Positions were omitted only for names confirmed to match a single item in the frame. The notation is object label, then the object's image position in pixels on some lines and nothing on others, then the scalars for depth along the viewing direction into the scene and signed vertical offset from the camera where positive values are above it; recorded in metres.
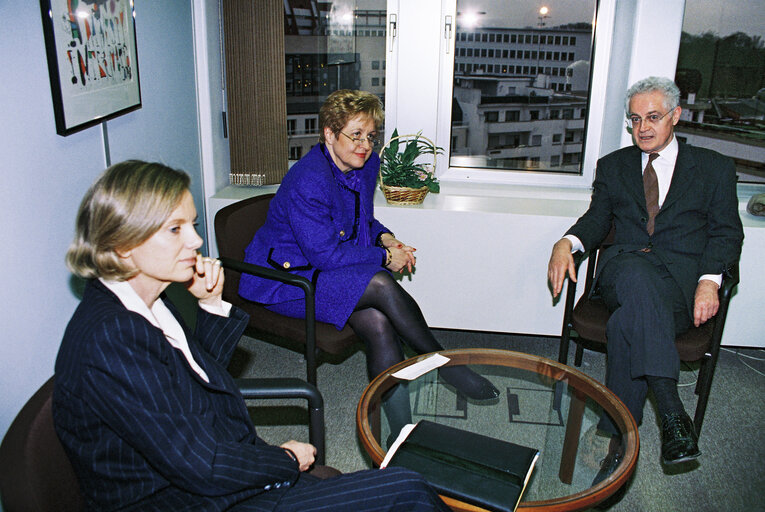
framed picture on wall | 1.67 +0.03
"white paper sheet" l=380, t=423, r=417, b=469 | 1.48 -0.86
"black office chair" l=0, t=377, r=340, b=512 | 0.95 -0.61
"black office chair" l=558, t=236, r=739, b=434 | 2.26 -0.90
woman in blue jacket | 2.30 -0.65
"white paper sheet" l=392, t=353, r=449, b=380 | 1.97 -0.90
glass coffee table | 1.49 -0.93
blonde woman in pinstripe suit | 1.13 -0.60
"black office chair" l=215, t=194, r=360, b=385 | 2.21 -0.77
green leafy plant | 3.03 -0.43
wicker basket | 2.97 -0.54
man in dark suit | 2.25 -0.62
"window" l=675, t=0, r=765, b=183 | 3.11 +0.00
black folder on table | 1.34 -0.83
